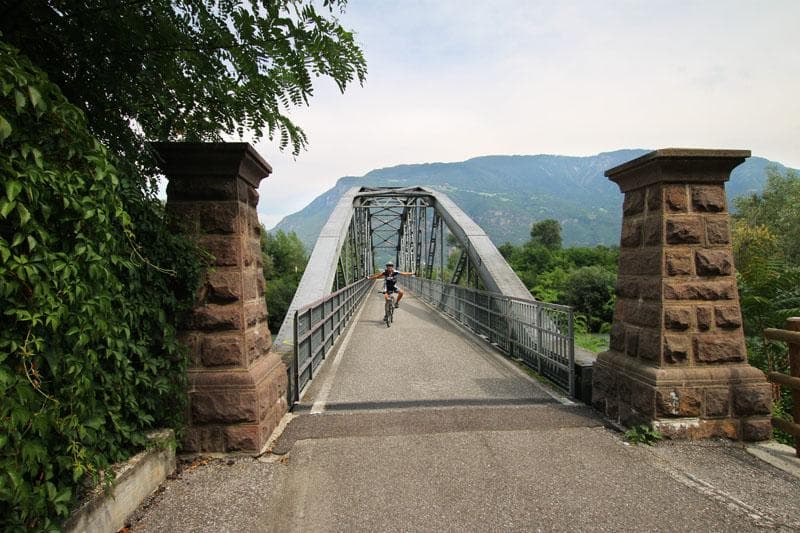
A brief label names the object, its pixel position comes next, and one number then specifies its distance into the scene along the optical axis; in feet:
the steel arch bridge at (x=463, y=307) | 16.57
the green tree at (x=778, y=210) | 92.58
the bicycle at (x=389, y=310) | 34.62
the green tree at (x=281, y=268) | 122.72
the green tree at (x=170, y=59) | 7.38
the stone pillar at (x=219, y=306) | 10.29
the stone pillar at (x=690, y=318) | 11.02
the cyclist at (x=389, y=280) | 35.65
